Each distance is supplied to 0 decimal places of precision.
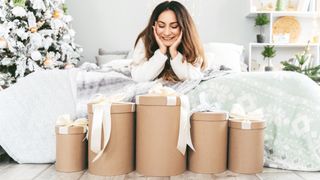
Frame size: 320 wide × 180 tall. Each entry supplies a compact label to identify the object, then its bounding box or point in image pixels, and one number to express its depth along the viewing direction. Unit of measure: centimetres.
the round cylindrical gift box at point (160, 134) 153
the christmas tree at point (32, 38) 322
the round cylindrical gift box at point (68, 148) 161
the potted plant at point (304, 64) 335
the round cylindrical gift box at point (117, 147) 155
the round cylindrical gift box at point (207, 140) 159
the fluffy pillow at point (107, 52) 401
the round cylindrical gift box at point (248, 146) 160
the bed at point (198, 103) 169
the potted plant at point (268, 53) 397
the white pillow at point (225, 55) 329
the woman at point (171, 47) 195
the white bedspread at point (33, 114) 177
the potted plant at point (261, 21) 393
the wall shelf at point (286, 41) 403
